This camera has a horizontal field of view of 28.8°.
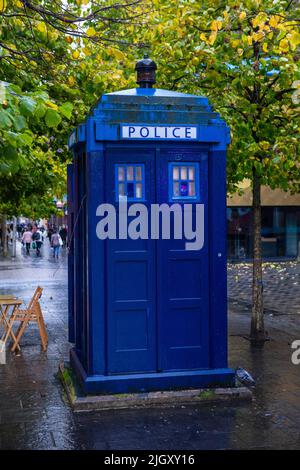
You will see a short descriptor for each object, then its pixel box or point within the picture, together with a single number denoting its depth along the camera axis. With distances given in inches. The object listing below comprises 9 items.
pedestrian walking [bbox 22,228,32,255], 1397.6
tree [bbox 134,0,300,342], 327.6
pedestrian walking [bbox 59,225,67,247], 1489.9
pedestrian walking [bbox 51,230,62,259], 1221.0
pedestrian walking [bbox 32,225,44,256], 1416.1
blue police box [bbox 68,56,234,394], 225.3
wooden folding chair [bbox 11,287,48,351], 335.9
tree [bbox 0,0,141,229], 181.0
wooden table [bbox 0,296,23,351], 322.3
